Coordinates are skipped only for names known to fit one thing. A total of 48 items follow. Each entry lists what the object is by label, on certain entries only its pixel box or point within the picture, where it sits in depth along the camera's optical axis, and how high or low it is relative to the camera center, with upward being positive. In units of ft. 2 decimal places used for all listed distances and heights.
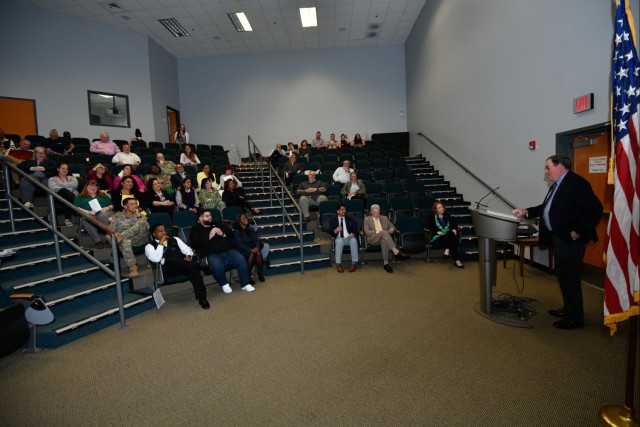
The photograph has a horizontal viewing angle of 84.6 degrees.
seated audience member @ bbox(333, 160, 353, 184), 29.94 +0.81
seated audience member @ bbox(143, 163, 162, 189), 25.66 +1.61
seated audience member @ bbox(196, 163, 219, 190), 27.04 +1.15
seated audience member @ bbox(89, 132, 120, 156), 30.63 +4.30
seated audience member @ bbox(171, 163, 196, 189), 25.80 +1.13
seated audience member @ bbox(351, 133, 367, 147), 43.98 +5.26
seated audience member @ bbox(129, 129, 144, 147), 37.68 +6.27
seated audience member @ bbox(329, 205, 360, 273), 21.48 -3.09
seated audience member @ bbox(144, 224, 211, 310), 15.75 -3.13
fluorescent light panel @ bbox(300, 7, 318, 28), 36.68 +18.31
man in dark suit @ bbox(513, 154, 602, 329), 11.03 -1.66
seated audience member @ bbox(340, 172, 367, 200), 27.02 -0.50
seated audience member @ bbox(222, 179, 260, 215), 24.85 -0.51
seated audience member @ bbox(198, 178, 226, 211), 23.91 -0.50
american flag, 6.76 -1.32
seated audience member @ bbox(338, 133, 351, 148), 43.52 +5.16
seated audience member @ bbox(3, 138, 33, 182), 23.43 +3.28
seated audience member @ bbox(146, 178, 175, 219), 21.91 -0.47
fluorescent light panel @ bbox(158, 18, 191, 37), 37.04 +18.06
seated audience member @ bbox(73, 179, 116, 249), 18.66 -0.54
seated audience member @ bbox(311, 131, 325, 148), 44.24 +5.42
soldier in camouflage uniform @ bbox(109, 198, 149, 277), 16.96 -1.78
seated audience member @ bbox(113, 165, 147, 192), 22.18 +1.10
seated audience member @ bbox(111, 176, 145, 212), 19.86 +0.09
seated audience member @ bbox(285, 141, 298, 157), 40.16 +4.20
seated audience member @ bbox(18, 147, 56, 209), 20.79 +1.96
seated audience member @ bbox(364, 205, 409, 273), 21.26 -3.20
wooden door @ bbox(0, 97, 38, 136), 31.32 +7.66
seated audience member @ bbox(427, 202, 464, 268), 21.58 -3.26
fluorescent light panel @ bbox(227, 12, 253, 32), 36.95 +18.23
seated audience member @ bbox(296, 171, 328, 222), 25.99 -0.50
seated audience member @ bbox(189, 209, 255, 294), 17.70 -3.29
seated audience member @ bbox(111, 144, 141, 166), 28.50 +2.99
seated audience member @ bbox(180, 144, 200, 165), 32.30 +3.14
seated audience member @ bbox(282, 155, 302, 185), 32.83 +1.63
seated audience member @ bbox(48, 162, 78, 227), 19.99 +0.69
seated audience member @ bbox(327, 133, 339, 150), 43.54 +5.03
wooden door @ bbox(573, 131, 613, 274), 15.74 +0.07
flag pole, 6.53 -4.50
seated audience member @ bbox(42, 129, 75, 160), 29.25 +4.52
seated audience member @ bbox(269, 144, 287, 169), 39.04 +3.22
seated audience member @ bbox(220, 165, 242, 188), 27.70 +1.11
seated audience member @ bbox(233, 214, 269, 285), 18.95 -3.11
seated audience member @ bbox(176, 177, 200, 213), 23.61 -0.41
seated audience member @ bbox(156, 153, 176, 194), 26.18 +1.79
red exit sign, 15.68 +3.13
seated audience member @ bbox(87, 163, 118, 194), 22.30 +1.07
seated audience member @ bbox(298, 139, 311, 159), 39.96 +4.09
